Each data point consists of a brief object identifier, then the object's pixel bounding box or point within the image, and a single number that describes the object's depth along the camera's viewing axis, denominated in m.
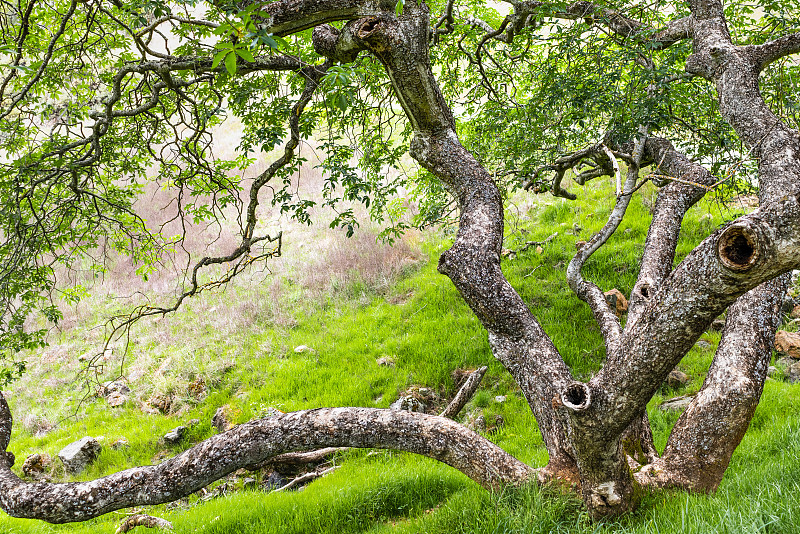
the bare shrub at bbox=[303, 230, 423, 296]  11.39
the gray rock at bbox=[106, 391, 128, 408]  9.35
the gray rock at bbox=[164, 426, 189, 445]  7.83
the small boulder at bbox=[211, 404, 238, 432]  7.70
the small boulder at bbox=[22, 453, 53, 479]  7.41
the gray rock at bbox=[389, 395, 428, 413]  7.01
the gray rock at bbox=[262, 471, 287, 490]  6.21
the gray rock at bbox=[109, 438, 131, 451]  7.88
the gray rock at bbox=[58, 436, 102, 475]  7.64
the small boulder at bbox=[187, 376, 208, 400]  8.97
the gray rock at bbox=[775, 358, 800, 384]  5.84
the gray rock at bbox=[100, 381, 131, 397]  9.71
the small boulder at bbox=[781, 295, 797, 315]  7.34
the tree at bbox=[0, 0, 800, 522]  2.86
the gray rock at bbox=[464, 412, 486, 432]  6.60
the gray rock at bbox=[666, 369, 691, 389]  6.43
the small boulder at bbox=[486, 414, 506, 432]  6.50
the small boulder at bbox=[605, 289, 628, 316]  7.45
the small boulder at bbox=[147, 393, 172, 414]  8.98
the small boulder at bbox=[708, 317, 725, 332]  7.25
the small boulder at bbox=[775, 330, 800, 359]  6.16
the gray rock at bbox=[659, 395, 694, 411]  5.74
